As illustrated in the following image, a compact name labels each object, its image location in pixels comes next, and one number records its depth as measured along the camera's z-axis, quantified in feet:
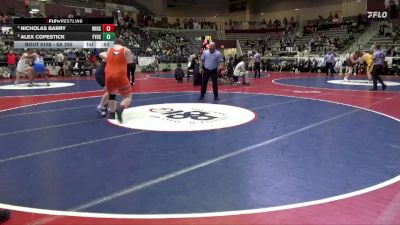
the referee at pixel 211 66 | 34.12
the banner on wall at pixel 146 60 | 89.04
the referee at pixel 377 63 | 41.51
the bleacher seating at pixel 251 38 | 124.47
